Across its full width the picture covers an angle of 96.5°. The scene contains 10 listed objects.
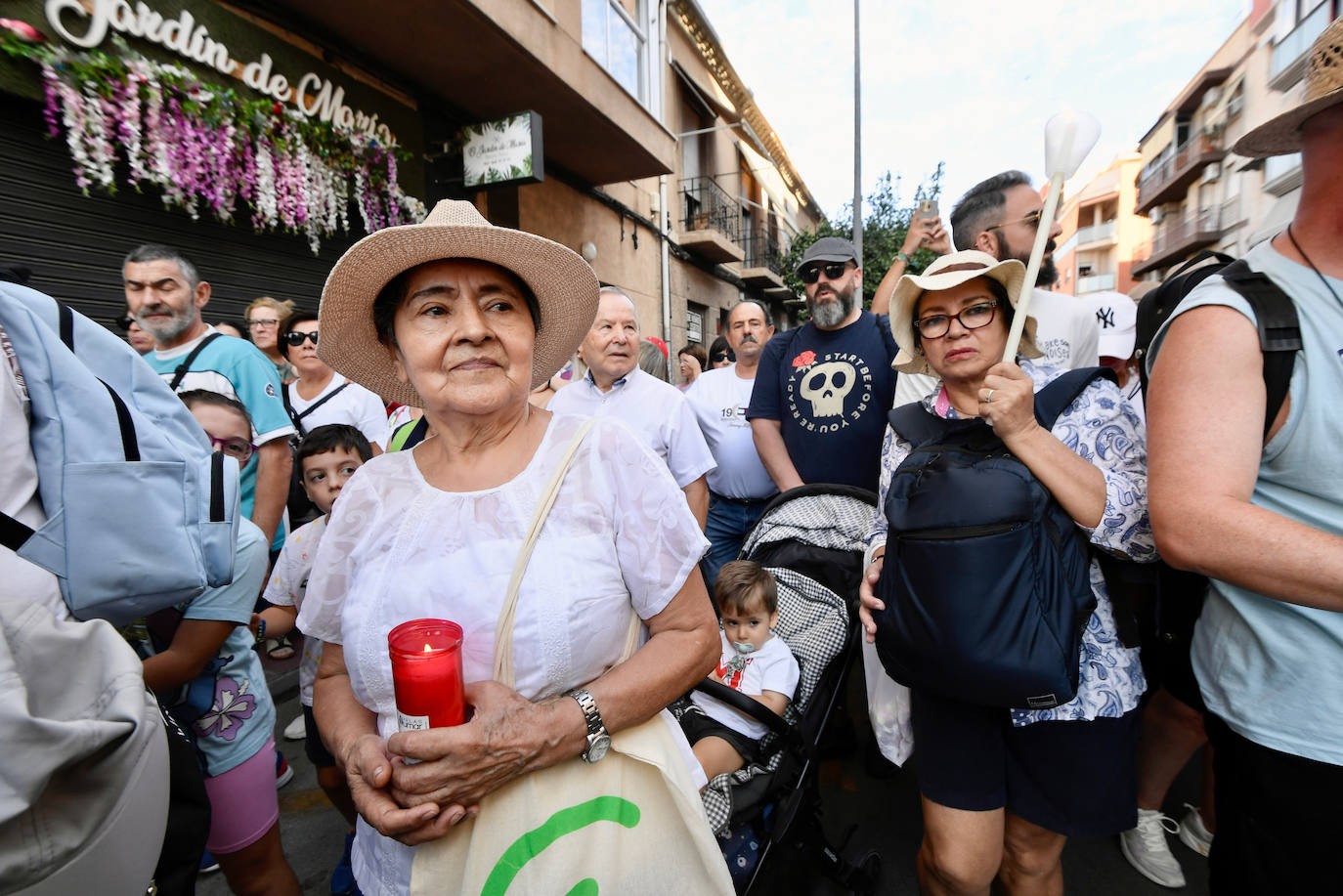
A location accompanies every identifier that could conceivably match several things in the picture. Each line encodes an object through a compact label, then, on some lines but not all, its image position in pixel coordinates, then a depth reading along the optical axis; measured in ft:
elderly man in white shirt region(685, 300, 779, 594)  12.87
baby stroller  6.10
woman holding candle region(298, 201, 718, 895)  3.73
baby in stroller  6.77
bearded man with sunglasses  10.57
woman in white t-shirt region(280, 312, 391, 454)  12.89
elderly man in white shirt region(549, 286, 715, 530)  10.92
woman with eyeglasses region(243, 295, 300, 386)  15.75
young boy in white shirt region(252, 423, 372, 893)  7.80
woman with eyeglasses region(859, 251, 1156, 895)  5.02
